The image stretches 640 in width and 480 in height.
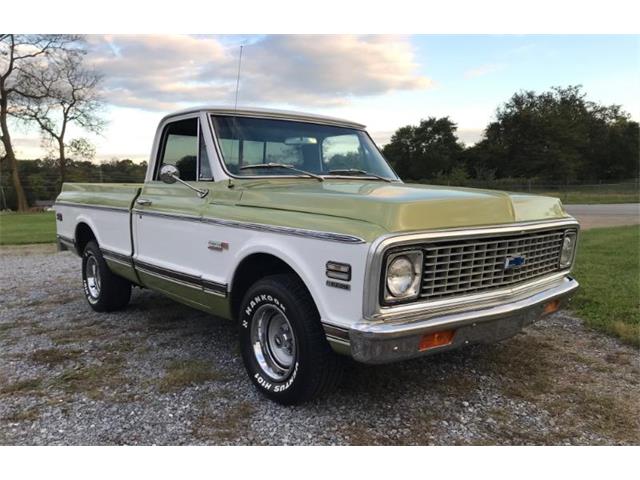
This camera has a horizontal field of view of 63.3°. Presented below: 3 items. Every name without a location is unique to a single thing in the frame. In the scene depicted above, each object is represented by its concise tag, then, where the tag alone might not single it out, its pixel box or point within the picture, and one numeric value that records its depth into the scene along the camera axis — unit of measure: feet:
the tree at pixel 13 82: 87.24
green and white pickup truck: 9.07
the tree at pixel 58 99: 90.02
